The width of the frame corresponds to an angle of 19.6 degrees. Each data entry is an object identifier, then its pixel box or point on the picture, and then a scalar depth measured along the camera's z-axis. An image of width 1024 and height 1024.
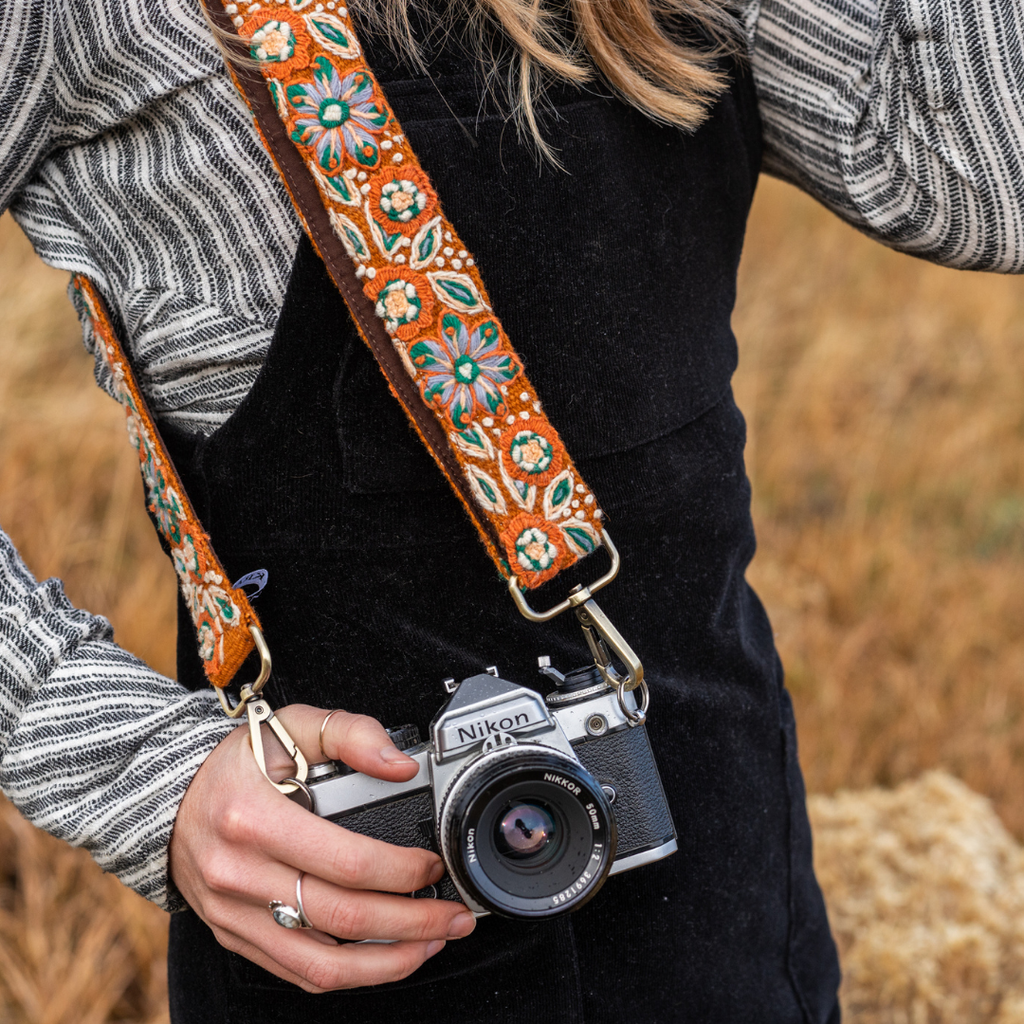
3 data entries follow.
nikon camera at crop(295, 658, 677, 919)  1.00
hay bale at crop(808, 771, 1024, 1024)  1.66
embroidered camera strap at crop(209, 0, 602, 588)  0.98
